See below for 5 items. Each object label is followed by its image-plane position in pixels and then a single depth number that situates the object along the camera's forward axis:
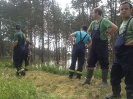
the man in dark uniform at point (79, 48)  3.93
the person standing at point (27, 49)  5.63
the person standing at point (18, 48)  4.64
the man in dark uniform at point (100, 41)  3.18
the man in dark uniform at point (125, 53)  2.28
